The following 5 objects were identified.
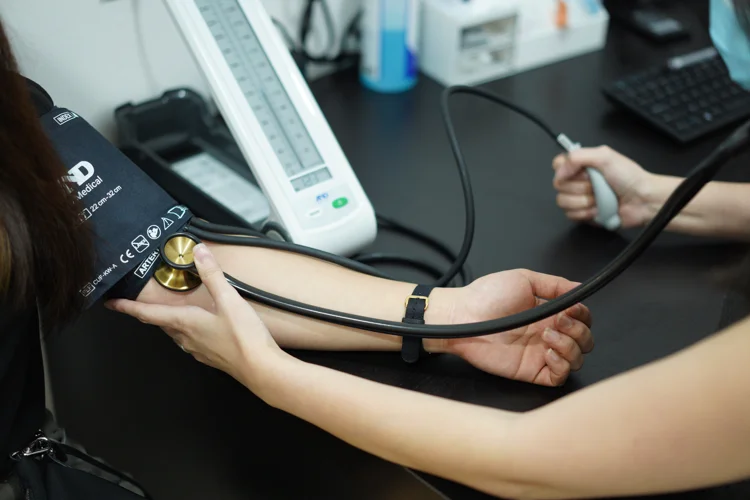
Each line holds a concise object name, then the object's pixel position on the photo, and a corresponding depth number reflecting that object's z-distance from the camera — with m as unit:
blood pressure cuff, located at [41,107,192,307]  0.73
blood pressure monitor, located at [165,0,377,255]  0.81
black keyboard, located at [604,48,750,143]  1.06
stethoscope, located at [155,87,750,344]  0.55
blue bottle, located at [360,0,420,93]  1.10
